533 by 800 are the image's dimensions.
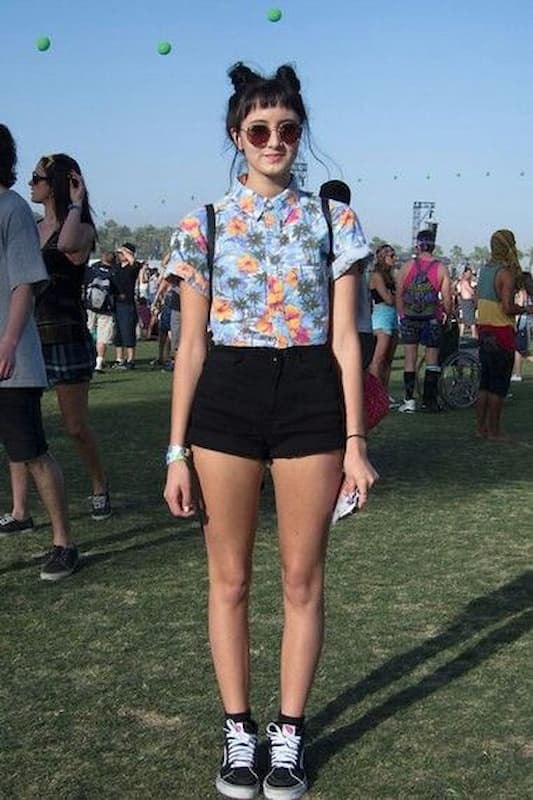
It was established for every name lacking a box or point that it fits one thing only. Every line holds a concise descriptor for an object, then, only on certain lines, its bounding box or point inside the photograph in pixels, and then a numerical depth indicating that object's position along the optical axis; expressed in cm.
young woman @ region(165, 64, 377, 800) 263
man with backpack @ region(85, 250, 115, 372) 1313
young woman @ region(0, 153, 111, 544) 487
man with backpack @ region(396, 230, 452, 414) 1032
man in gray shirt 404
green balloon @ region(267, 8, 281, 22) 1073
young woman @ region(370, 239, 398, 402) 967
